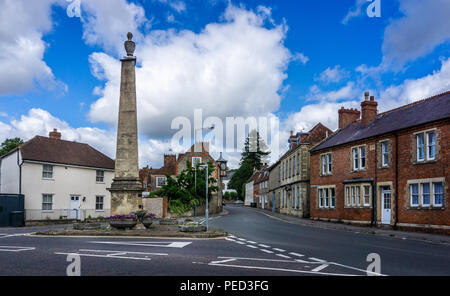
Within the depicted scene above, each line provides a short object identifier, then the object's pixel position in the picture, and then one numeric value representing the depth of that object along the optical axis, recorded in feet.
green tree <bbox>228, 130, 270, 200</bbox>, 367.45
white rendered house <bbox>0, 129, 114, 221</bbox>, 114.21
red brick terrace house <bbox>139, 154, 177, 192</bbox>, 211.00
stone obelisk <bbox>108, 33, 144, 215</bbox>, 74.18
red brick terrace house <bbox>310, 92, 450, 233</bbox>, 76.28
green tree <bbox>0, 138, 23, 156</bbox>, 177.43
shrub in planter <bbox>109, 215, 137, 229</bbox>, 64.34
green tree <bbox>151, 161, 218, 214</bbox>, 143.99
